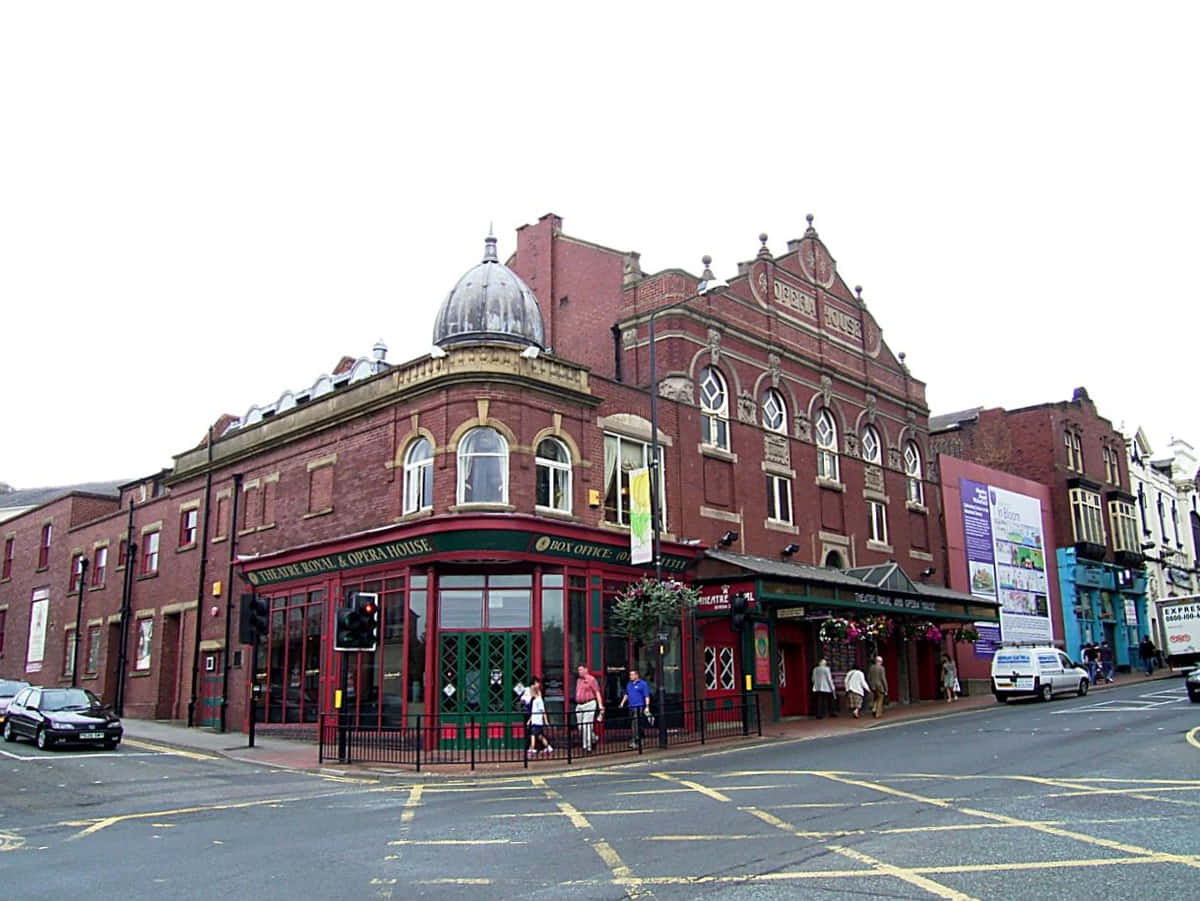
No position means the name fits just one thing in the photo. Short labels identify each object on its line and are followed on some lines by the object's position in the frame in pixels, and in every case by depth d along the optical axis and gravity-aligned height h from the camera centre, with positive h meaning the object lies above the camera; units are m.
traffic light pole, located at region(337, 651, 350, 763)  20.08 -1.21
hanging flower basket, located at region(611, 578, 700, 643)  22.84 +1.35
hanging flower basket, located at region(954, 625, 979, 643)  34.09 +0.89
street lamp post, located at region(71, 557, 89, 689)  37.88 +1.05
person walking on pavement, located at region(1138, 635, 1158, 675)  47.50 +0.22
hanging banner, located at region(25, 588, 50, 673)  41.25 +1.94
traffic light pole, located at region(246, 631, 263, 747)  23.53 -0.33
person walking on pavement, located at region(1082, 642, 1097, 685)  41.44 -0.04
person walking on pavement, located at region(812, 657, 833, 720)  29.38 -0.59
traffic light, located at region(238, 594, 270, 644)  22.67 +1.20
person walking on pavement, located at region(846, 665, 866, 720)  28.64 -0.65
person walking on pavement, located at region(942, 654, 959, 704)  34.66 -0.54
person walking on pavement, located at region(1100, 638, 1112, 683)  42.66 -0.14
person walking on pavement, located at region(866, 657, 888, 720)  29.06 -0.57
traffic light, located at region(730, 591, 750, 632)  22.42 +1.16
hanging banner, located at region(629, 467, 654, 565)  23.27 +3.34
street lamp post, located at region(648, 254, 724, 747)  21.24 +3.49
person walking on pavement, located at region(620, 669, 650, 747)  22.61 -0.63
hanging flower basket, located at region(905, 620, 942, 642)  32.31 +0.98
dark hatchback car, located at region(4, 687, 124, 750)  23.08 -0.93
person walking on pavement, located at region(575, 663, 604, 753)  21.48 -0.63
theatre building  23.53 +4.44
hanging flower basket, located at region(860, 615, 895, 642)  30.05 +1.05
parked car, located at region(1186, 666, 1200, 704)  27.53 -0.72
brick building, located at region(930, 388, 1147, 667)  48.78 +8.07
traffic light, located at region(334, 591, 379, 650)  19.50 +0.87
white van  31.83 -0.38
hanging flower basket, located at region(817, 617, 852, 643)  28.58 +0.96
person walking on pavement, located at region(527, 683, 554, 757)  20.56 -1.05
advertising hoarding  42.09 +4.36
